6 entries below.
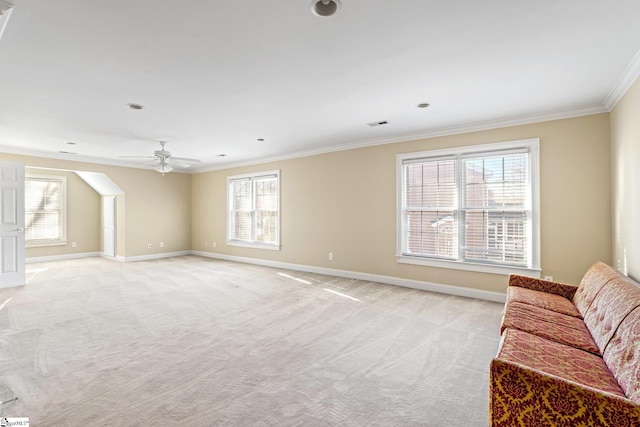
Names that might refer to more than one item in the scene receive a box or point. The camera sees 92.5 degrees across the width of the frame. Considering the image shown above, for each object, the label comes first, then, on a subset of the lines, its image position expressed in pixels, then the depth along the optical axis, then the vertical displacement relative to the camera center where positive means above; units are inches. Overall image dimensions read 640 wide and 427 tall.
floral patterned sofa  52.3 -32.6
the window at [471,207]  163.5 +3.7
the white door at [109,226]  314.2 -11.7
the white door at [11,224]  198.7 -6.1
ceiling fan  209.5 +39.7
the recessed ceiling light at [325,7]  73.1 +50.5
